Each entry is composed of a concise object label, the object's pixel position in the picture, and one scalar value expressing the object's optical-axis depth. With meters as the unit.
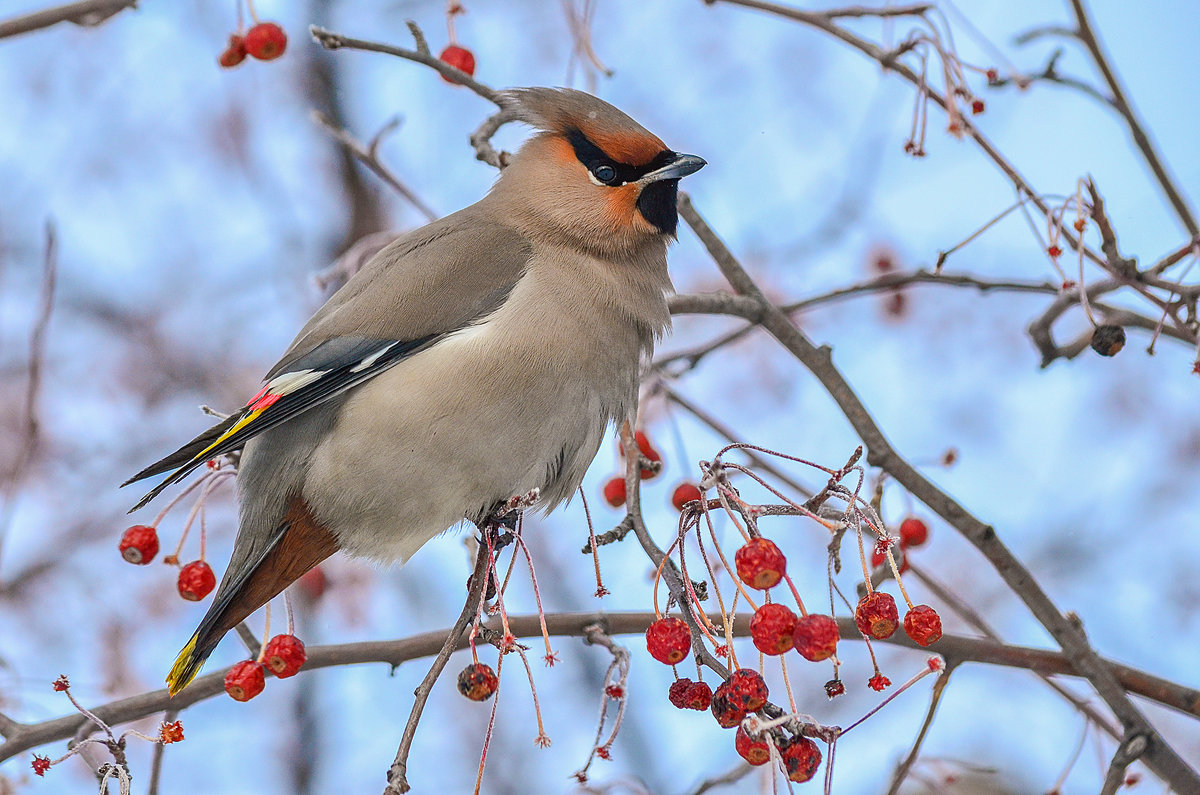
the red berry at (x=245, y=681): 4.84
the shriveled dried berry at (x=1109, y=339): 4.69
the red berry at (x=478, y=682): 4.17
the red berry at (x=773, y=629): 3.70
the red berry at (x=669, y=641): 3.97
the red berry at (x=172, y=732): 4.04
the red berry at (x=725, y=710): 3.51
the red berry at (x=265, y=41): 6.33
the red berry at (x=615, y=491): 6.26
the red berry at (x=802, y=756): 3.45
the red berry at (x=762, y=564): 3.58
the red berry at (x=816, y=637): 3.63
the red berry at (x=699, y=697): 3.99
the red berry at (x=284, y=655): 4.92
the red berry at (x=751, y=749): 3.44
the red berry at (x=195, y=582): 5.40
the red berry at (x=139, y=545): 5.45
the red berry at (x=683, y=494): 5.89
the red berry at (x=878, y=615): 3.75
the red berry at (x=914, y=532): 6.23
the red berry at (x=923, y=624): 3.81
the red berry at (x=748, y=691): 3.47
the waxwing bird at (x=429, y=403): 5.50
